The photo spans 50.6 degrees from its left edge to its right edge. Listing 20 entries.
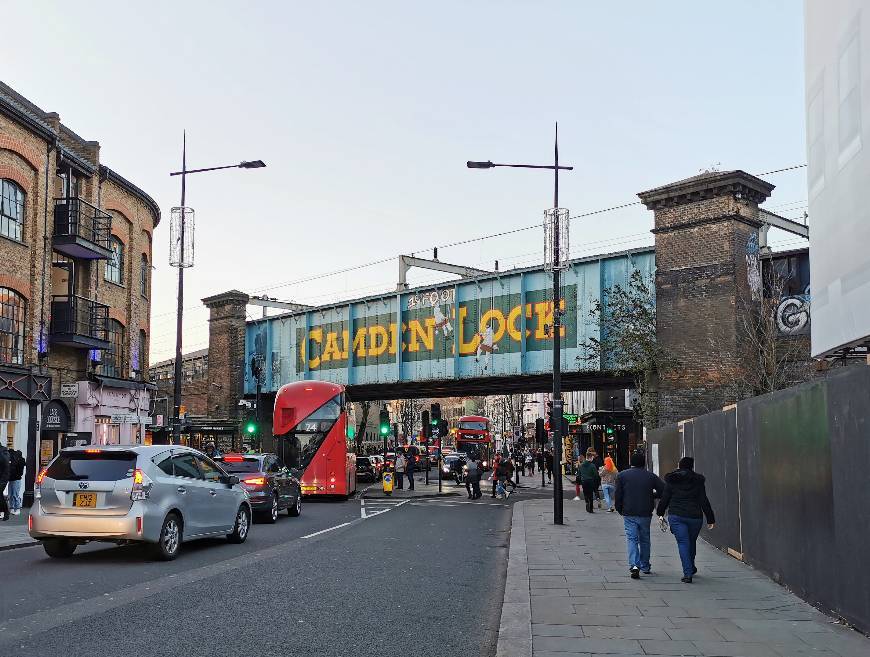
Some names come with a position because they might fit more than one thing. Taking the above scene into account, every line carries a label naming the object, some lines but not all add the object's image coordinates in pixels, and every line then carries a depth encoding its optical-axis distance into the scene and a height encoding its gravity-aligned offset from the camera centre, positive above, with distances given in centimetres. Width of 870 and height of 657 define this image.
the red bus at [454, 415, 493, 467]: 6406 -139
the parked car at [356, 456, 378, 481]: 4672 -276
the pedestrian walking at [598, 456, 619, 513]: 2338 -165
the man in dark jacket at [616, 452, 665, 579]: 1136 -117
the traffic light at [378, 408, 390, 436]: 3603 -38
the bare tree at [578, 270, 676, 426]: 2756 +227
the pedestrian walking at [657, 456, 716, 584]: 1090 -113
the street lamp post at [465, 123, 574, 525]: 2003 +103
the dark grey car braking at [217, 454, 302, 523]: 1966 -151
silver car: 1235 -118
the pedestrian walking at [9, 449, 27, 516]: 1897 -134
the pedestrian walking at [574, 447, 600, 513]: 2402 -168
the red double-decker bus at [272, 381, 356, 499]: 2923 -75
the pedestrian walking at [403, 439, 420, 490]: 3709 -213
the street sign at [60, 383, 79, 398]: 2759 +70
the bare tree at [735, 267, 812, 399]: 2561 +206
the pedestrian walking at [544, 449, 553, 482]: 4525 -234
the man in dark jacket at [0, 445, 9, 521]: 1719 -100
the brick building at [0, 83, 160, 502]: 2523 +377
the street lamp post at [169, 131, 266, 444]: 2538 +309
